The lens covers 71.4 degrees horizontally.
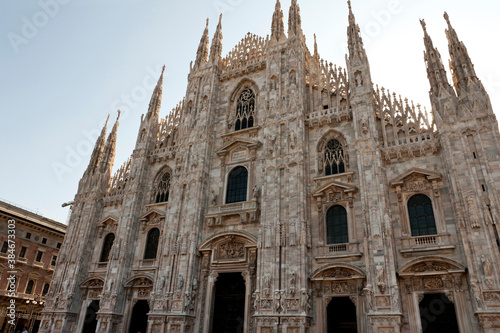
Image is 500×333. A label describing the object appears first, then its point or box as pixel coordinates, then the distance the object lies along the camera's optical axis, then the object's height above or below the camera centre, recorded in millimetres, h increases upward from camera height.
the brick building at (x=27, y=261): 33875 +5951
